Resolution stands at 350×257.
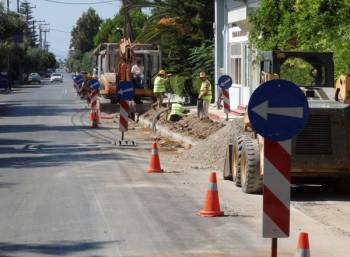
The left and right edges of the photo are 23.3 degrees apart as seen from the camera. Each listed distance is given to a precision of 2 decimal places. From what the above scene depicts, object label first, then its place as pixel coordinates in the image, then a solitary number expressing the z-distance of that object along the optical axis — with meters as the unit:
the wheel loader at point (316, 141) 14.03
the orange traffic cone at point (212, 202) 12.11
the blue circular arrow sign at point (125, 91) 24.83
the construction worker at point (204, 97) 30.27
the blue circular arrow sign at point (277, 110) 7.70
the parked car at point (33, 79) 124.12
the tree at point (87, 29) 176.62
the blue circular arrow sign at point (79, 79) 63.02
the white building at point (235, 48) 36.13
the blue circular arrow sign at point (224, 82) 29.45
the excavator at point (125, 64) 39.25
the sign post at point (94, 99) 31.83
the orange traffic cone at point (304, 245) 7.46
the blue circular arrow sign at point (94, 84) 34.25
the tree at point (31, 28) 185.69
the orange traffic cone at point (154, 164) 17.78
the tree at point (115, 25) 97.20
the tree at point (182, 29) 49.81
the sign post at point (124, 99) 24.52
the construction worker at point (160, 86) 36.69
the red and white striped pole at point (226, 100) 29.93
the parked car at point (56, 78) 130.38
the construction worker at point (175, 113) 30.92
